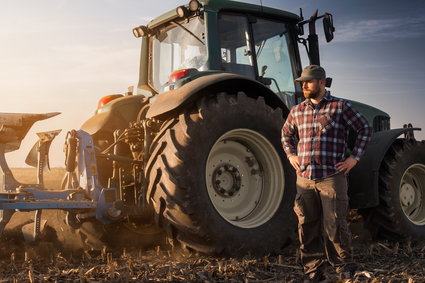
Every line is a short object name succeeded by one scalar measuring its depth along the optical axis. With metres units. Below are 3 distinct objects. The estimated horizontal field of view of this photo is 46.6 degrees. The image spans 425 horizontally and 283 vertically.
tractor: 4.20
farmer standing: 3.78
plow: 4.00
